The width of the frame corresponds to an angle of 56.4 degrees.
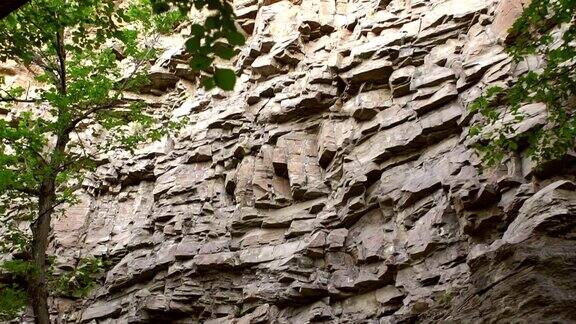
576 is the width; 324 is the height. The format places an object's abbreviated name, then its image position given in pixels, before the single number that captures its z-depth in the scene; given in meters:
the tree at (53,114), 8.62
